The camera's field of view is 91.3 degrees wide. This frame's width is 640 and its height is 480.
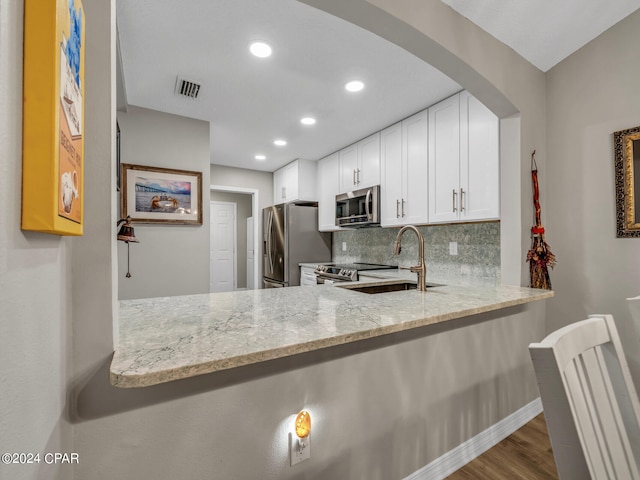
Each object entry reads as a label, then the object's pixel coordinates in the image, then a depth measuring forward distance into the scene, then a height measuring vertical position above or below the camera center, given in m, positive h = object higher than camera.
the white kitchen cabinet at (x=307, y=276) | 4.08 -0.44
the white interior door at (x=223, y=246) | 6.53 -0.05
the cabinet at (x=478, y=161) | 2.24 +0.61
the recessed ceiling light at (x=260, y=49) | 1.92 +1.22
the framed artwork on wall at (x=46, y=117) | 0.48 +0.21
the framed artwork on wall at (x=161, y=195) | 2.85 +0.47
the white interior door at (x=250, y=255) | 6.15 -0.22
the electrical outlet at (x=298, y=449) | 1.09 -0.73
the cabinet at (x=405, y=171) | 2.84 +0.69
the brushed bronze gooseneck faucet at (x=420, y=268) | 1.88 -0.16
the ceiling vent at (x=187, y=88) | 2.38 +1.23
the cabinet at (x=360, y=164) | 3.43 +0.92
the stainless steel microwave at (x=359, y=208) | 3.34 +0.40
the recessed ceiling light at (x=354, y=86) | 2.37 +1.22
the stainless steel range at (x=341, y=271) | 3.33 -0.32
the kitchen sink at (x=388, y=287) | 2.45 -0.36
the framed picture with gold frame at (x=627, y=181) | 1.83 +0.36
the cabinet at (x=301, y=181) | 4.47 +0.91
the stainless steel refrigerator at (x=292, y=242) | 4.36 +0.02
